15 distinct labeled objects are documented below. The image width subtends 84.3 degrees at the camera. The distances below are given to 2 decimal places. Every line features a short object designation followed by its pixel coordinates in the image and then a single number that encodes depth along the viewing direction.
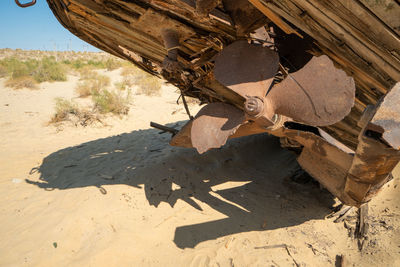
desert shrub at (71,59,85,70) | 18.82
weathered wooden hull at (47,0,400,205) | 1.59
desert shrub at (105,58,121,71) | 17.31
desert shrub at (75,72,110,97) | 10.53
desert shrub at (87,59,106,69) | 18.86
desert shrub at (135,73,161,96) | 11.55
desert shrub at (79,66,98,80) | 14.35
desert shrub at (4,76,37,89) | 11.92
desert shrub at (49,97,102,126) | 7.89
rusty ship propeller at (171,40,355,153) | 1.67
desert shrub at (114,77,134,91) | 12.62
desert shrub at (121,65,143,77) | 14.90
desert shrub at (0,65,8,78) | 13.94
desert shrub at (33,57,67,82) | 13.25
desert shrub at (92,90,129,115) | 8.35
